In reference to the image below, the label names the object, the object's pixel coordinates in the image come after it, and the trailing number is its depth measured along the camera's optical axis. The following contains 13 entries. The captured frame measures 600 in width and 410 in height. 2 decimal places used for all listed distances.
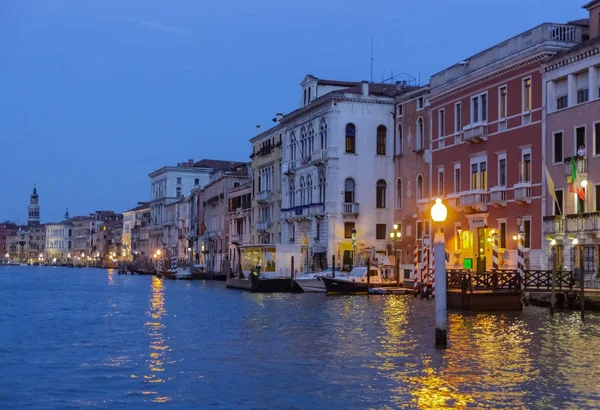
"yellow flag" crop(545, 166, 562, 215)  32.75
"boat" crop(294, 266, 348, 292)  44.09
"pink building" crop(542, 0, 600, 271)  32.09
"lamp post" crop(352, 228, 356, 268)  51.00
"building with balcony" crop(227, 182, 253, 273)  74.94
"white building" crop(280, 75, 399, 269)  54.03
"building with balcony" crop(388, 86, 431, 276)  48.31
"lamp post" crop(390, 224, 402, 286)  41.84
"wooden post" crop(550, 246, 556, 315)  27.66
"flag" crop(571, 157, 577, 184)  31.70
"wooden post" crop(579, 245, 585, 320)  25.41
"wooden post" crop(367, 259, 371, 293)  41.03
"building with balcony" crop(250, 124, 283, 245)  65.88
